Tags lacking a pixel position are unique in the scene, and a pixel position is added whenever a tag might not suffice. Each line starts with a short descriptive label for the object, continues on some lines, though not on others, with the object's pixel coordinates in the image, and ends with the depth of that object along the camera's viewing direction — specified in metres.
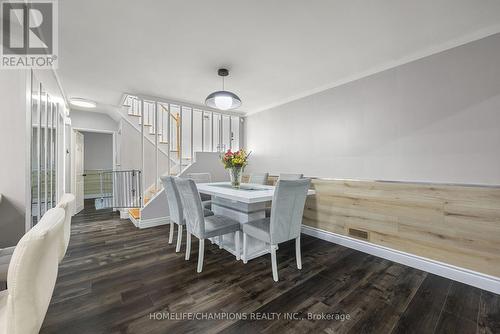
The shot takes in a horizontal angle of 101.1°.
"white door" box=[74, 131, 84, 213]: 4.54
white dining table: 2.30
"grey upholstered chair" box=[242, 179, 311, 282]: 1.90
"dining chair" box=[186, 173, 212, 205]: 3.73
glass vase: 2.87
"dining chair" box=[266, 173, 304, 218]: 3.07
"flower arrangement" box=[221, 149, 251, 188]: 2.82
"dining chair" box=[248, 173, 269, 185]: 3.61
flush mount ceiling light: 3.89
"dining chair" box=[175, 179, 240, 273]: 2.07
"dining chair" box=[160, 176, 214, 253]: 2.51
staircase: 3.86
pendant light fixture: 2.43
